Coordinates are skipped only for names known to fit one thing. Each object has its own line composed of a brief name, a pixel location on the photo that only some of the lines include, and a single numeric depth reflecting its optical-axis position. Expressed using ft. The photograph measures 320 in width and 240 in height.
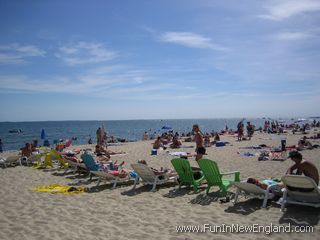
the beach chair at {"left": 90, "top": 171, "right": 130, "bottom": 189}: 29.09
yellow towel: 27.14
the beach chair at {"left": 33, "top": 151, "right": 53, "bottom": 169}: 42.55
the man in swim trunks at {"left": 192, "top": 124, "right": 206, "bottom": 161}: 38.70
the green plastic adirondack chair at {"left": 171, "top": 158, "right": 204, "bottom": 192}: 26.28
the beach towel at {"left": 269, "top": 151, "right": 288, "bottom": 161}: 44.60
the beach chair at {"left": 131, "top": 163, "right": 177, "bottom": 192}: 27.55
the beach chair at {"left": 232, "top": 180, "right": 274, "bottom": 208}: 20.61
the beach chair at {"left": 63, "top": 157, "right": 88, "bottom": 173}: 35.98
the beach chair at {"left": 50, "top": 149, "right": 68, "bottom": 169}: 39.75
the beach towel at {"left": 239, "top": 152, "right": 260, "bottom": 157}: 51.04
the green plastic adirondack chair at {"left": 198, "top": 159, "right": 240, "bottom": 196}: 23.65
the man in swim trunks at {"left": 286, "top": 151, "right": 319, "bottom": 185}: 20.51
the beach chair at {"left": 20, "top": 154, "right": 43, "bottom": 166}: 43.68
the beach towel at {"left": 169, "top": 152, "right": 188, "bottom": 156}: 51.56
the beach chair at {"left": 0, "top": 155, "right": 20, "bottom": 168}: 43.92
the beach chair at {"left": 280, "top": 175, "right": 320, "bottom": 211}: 18.21
